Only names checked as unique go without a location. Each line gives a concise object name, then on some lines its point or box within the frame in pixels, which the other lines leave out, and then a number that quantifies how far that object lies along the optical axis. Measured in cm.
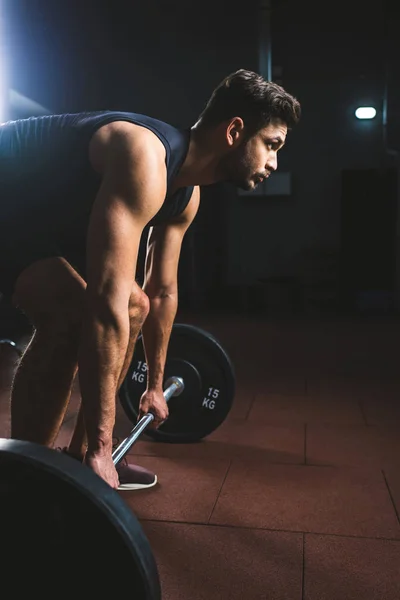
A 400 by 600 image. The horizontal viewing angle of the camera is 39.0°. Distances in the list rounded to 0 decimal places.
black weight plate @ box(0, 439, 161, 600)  69
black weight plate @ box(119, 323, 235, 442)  174
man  94
